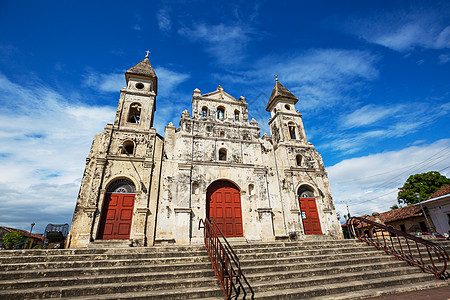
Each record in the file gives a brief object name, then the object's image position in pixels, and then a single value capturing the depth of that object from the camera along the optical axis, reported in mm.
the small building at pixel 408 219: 21839
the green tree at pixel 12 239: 27541
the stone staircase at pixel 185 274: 5762
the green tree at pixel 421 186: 26469
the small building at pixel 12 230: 33531
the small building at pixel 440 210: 18438
